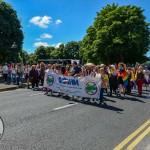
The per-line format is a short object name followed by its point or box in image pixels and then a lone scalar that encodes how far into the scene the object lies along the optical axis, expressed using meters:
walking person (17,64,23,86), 13.18
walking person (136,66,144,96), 9.91
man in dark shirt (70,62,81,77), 8.91
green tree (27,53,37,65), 82.26
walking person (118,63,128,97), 9.32
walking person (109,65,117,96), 9.48
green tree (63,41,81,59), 75.40
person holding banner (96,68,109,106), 7.44
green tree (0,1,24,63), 20.84
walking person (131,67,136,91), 10.90
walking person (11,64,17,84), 13.93
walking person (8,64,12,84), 14.76
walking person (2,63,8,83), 14.51
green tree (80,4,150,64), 27.63
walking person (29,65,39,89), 11.80
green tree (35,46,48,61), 80.49
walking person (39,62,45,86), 11.96
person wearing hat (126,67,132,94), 10.13
